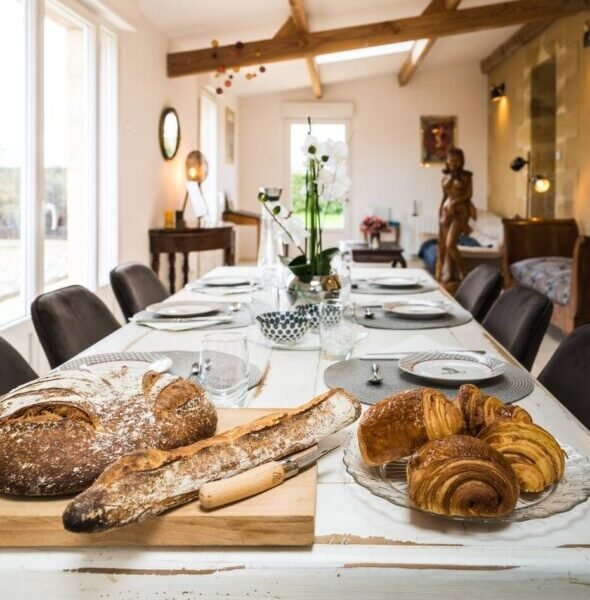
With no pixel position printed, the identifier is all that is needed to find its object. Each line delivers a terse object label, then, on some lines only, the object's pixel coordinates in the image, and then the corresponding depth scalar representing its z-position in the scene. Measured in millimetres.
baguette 686
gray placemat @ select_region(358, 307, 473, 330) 2141
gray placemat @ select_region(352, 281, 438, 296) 2889
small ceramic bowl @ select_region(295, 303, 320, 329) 2023
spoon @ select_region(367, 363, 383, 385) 1420
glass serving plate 769
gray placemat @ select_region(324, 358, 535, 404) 1343
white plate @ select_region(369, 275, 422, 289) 3027
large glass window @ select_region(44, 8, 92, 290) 4316
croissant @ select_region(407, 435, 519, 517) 747
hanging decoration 6285
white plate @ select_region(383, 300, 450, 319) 2264
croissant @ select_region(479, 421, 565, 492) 805
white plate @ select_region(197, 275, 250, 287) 3084
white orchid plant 2023
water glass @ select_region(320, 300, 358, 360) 1703
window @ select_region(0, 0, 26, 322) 3633
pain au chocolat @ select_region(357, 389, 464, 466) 850
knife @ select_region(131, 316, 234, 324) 2204
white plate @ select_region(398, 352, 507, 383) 1416
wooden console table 6129
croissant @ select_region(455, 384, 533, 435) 868
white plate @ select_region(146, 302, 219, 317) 2277
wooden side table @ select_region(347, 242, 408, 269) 7832
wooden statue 6148
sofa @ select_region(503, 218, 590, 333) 5152
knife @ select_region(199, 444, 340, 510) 744
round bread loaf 781
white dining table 716
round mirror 6500
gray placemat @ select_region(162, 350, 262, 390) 1483
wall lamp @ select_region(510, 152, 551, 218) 7809
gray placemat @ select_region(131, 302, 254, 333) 2148
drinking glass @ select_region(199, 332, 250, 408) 1247
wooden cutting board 733
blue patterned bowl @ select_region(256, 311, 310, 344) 1821
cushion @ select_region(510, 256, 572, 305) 5590
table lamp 7157
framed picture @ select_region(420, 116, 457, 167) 11250
